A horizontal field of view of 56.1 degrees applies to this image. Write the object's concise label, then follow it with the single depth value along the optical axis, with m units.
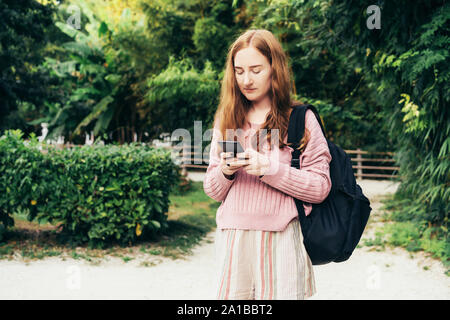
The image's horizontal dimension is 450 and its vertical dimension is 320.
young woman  1.63
